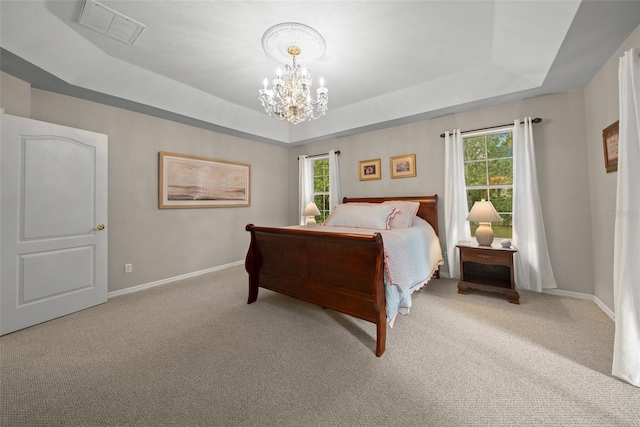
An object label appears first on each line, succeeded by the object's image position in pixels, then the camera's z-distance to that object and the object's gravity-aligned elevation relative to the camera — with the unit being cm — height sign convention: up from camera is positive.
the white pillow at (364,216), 332 +0
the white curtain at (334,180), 473 +69
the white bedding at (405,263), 195 -45
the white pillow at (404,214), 338 +2
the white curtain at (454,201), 348 +20
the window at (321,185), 512 +65
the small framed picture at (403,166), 396 +81
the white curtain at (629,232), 152 -12
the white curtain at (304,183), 515 +70
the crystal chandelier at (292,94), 236 +120
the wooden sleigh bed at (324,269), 191 -49
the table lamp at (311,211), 454 +10
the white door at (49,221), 229 -2
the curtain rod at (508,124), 300 +117
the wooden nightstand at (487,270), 283 -72
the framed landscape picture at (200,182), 364 +58
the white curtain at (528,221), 298 -8
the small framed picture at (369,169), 432 +83
